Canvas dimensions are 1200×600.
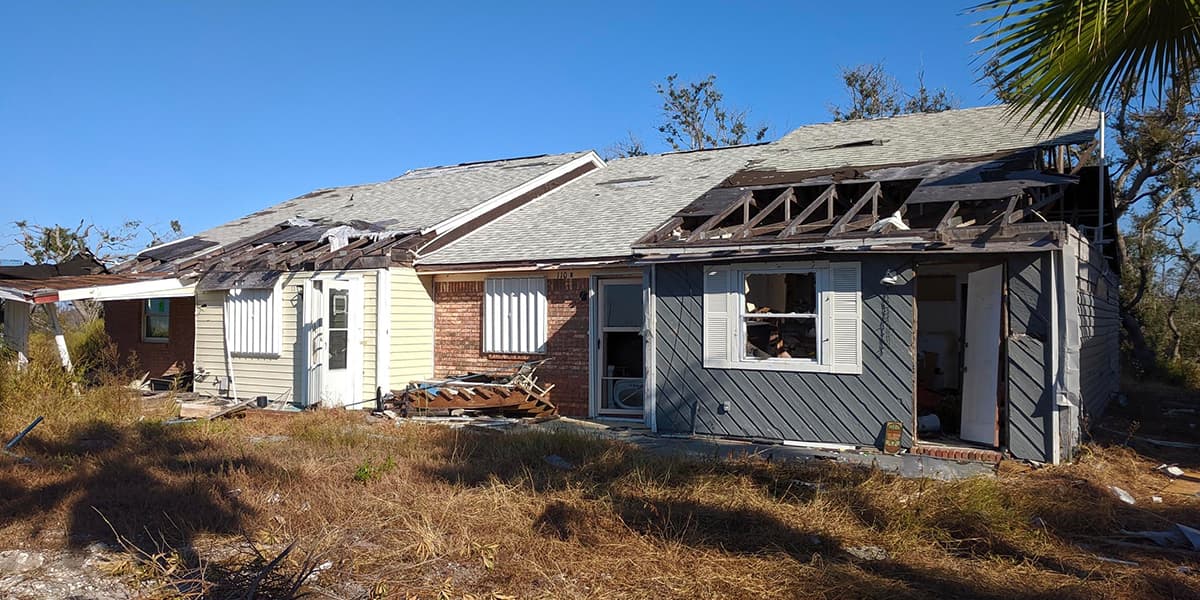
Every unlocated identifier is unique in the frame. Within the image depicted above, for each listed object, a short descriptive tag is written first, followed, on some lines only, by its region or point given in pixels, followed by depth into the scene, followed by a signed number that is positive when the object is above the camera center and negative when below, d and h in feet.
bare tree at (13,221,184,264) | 90.84 +7.15
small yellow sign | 33.24 -5.10
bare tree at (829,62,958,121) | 101.40 +25.79
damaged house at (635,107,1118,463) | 31.60 +0.49
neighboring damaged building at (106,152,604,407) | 46.65 +0.44
